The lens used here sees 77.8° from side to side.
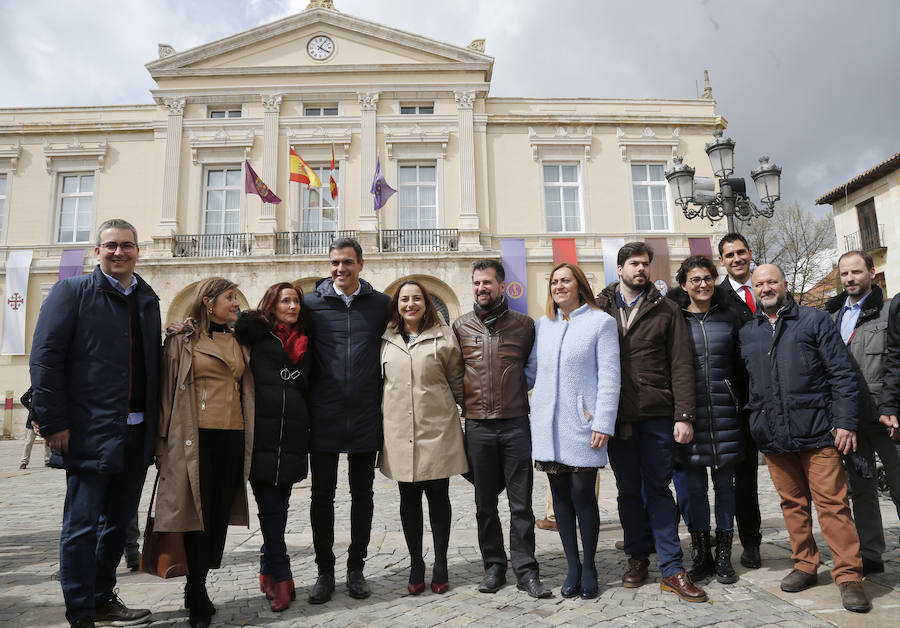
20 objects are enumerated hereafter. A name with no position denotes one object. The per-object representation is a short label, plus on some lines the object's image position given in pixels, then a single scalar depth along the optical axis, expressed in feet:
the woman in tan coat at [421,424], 12.08
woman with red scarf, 11.53
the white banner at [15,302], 59.11
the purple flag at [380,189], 56.04
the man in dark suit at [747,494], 13.23
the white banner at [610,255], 61.36
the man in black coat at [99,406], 10.05
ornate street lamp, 28.76
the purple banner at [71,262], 60.95
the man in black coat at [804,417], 11.29
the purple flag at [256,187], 55.01
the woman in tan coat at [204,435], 10.52
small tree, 77.82
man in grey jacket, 12.59
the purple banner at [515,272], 60.70
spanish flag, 54.75
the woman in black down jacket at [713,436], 12.29
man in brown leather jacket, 12.12
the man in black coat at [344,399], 12.14
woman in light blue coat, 11.50
